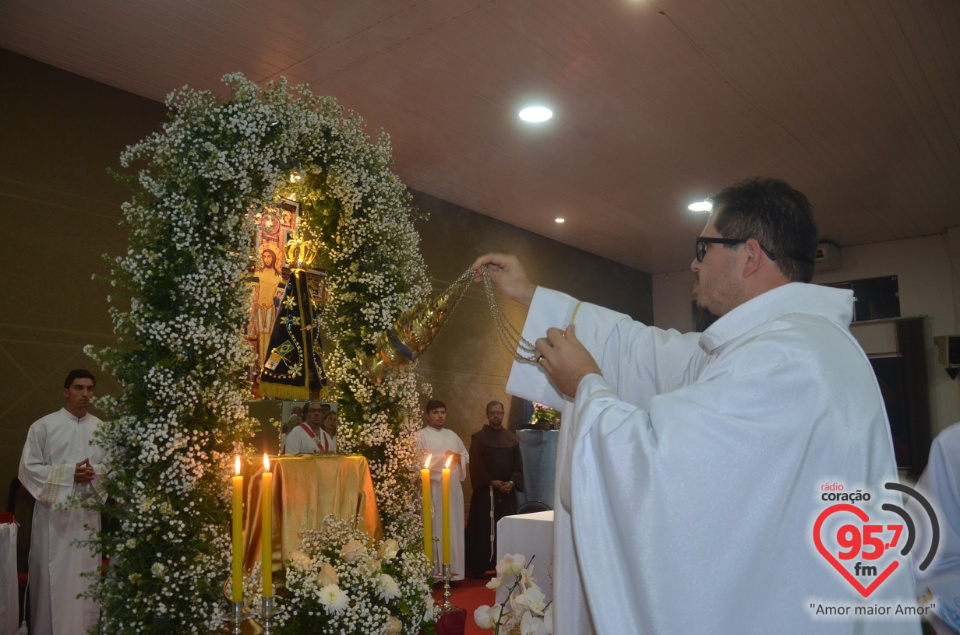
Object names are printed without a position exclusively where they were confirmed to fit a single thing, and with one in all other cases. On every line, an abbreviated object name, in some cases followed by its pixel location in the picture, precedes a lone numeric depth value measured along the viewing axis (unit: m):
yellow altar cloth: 3.26
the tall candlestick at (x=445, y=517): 2.86
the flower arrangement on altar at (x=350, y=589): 2.88
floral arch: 3.02
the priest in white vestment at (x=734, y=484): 1.50
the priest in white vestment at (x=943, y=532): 2.37
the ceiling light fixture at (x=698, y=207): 10.06
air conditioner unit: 12.09
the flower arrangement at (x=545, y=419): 10.38
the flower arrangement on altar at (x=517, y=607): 2.05
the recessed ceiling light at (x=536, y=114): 7.22
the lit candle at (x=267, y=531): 2.40
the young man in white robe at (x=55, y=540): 5.57
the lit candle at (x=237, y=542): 2.33
